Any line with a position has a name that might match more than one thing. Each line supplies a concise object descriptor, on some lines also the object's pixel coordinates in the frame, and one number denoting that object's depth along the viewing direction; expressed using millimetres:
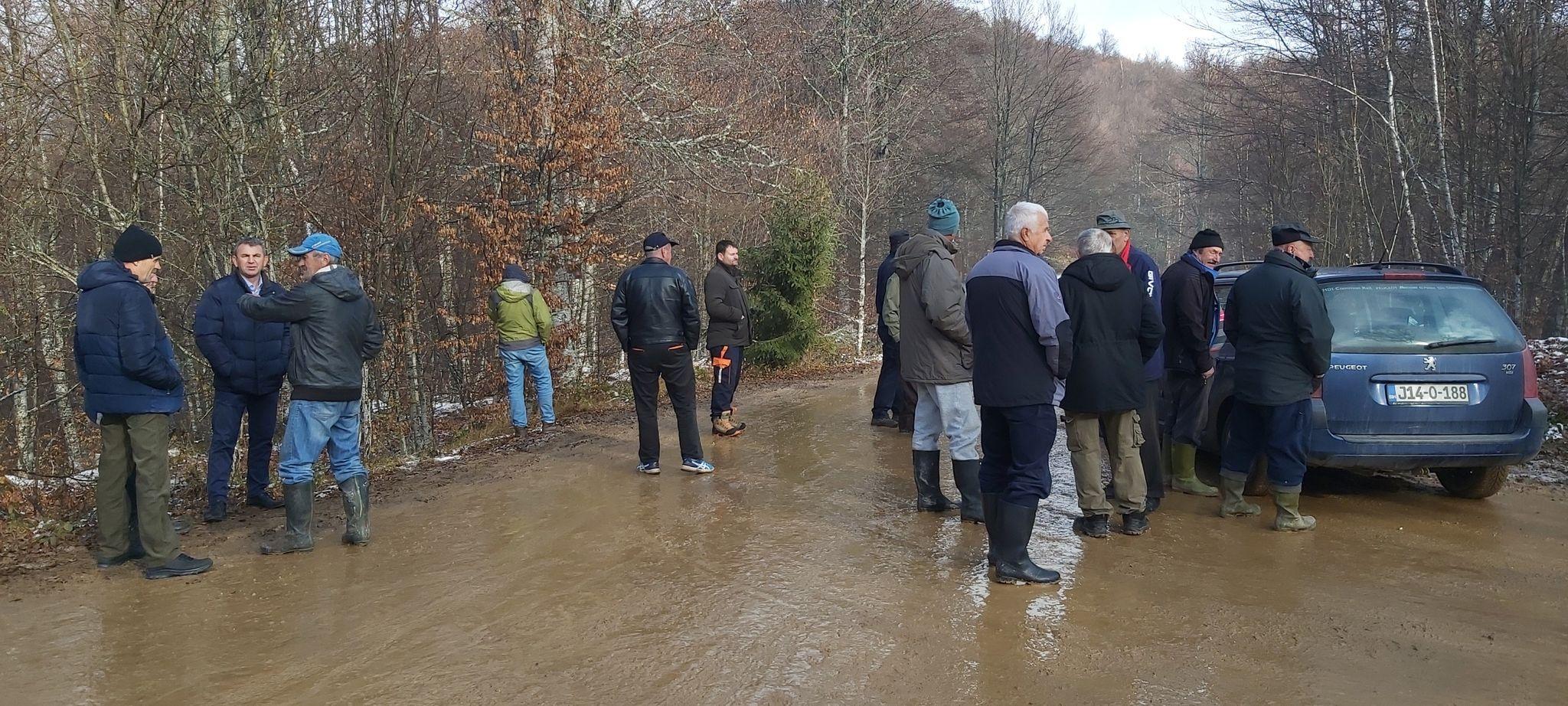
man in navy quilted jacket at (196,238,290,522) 6699
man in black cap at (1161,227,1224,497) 6848
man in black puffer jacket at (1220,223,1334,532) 6023
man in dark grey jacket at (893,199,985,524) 5984
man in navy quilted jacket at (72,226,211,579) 5367
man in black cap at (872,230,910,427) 9227
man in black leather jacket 7832
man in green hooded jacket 10023
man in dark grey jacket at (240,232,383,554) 5844
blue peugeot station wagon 6309
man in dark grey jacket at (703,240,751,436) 9445
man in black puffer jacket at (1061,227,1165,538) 5727
